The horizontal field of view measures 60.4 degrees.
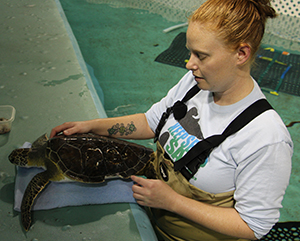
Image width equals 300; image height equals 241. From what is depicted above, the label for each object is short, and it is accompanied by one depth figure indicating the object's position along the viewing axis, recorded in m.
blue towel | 1.29
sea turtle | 1.38
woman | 0.93
